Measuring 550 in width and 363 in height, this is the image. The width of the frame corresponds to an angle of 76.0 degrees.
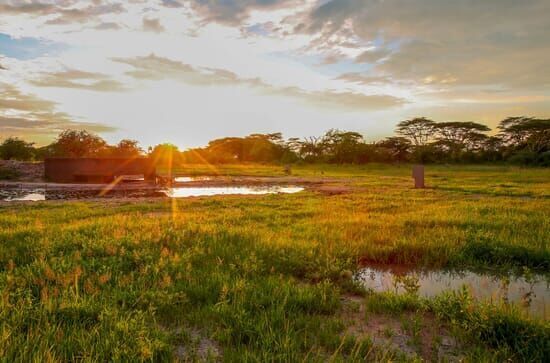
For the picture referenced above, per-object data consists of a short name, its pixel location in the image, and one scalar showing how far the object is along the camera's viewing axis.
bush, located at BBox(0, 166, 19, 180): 33.91
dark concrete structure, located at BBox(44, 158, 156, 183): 32.41
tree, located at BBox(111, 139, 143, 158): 59.84
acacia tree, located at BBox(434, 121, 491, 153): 79.81
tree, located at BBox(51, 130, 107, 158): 56.53
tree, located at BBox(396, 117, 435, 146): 87.69
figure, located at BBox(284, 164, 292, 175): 46.97
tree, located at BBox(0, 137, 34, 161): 64.31
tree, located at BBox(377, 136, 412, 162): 78.56
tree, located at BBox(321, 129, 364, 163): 75.88
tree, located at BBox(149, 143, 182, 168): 66.94
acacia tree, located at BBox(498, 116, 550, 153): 67.06
